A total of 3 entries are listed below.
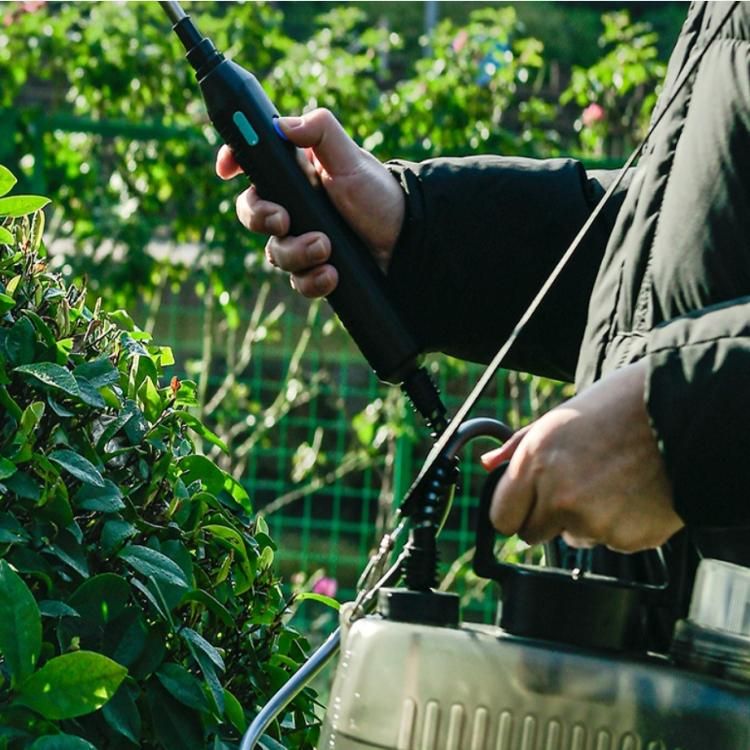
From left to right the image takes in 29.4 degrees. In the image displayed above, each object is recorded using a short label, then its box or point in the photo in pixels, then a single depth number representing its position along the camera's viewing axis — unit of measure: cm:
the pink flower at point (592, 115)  555
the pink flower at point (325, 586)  491
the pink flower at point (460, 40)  562
